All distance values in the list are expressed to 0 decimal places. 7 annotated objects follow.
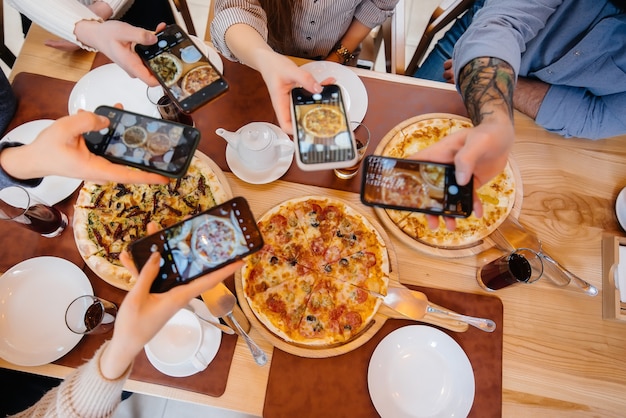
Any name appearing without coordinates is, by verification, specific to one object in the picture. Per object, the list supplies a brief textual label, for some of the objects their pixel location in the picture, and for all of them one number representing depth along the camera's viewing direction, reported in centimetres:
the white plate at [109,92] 167
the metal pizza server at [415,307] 147
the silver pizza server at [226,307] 138
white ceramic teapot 150
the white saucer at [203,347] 141
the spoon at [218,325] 140
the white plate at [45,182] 159
